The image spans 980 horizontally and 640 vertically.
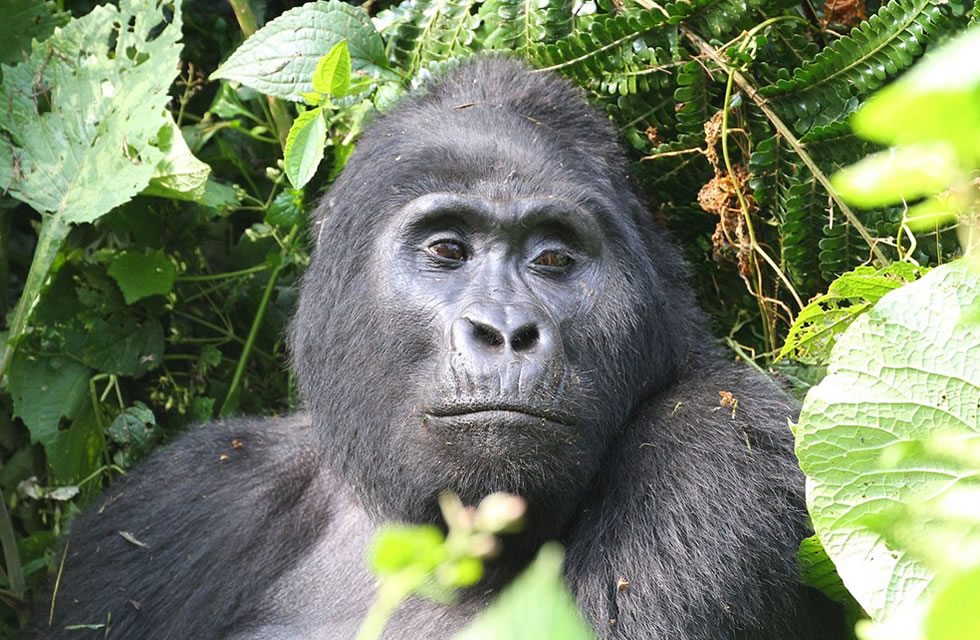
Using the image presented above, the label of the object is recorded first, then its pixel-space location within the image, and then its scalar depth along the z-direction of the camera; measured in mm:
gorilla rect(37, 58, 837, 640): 5437
